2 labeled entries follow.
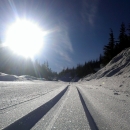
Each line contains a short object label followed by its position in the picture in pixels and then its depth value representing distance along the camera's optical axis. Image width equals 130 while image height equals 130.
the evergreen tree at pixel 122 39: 38.78
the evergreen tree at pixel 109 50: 41.95
